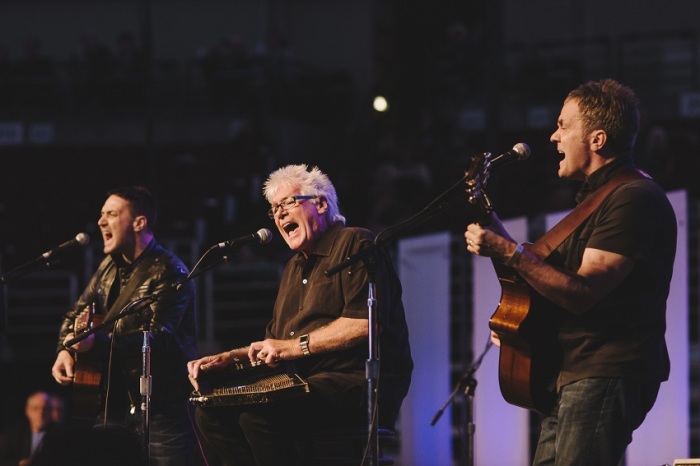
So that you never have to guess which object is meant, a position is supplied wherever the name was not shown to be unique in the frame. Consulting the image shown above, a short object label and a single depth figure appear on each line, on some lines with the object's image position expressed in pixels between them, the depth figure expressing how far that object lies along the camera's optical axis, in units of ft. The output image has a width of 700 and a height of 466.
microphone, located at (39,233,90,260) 35.58
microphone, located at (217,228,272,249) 30.58
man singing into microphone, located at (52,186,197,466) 35.27
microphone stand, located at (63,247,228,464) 31.22
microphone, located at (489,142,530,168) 24.02
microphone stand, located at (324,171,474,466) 26.84
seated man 29.58
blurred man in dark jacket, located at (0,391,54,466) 54.54
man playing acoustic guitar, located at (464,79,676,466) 22.98
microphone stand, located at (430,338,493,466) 39.01
